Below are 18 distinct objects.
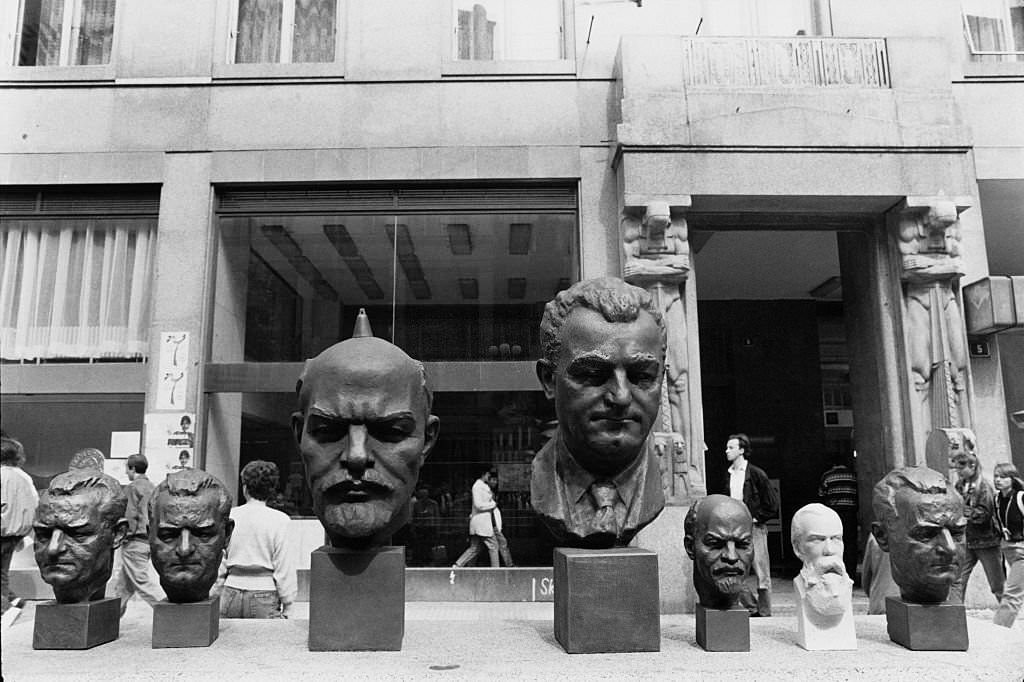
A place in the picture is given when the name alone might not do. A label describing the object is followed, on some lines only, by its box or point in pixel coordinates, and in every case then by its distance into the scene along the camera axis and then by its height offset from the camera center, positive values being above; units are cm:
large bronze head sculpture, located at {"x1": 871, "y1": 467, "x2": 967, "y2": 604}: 370 -28
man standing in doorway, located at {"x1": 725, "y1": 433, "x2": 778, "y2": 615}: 732 -21
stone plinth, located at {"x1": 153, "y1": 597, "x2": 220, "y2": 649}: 375 -70
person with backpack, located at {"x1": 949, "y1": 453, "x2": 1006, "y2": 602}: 726 -49
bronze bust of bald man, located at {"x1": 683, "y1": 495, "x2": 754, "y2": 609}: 367 -36
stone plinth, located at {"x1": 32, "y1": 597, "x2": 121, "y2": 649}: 369 -69
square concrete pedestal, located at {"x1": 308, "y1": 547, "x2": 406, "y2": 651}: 365 -58
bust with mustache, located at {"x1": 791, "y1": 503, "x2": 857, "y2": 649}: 372 -54
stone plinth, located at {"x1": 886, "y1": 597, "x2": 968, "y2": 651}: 374 -74
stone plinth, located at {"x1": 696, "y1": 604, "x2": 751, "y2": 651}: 372 -74
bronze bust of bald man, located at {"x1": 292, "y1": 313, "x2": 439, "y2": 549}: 354 +16
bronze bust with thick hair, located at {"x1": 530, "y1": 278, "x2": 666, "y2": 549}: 366 +30
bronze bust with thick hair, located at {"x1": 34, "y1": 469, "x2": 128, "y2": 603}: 359 -24
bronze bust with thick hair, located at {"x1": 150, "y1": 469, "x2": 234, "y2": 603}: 368 -26
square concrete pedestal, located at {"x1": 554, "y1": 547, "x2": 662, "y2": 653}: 360 -59
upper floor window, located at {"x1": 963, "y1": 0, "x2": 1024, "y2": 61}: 1025 +579
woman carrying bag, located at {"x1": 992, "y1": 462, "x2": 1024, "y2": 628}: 684 -57
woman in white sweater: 509 -59
